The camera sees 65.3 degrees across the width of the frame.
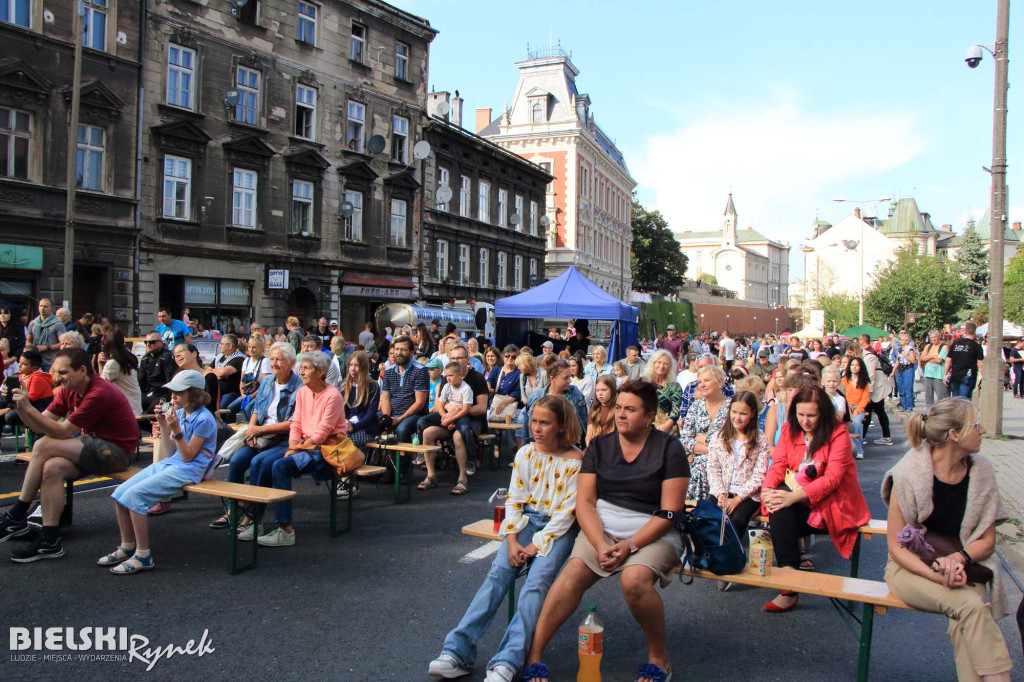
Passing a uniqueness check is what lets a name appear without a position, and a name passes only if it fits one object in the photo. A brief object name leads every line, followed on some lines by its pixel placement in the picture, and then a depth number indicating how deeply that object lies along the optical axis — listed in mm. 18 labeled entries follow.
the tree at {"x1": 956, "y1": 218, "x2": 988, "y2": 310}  63094
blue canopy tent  19875
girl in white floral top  4211
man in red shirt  5984
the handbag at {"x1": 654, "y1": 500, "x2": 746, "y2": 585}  4469
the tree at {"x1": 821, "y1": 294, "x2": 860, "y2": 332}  60062
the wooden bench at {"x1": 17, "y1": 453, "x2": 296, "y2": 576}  5777
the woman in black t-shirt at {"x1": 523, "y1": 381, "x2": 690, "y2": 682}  4203
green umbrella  34581
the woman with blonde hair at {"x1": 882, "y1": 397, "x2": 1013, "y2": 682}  3889
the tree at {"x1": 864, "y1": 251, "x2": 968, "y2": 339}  50000
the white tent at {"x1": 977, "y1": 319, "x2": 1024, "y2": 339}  51347
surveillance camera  13250
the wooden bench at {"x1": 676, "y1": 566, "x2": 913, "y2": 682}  4176
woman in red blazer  5492
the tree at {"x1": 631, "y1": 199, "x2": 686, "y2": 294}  80562
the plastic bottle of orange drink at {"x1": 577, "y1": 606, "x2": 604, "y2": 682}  4090
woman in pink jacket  6703
